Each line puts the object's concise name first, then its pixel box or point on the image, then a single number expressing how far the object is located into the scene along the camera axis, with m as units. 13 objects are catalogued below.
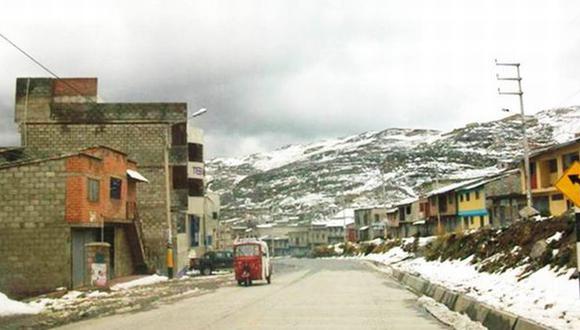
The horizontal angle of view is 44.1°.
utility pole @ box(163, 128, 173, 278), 40.31
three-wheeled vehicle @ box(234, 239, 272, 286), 34.47
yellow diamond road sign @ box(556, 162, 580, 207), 10.75
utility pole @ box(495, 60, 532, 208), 51.88
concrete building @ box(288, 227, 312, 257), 165.62
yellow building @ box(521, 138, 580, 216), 54.27
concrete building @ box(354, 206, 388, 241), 126.85
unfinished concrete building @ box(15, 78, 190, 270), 51.06
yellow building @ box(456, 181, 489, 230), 74.31
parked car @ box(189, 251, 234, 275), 51.31
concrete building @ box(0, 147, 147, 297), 31.83
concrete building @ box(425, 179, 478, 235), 80.88
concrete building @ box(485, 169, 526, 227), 68.62
